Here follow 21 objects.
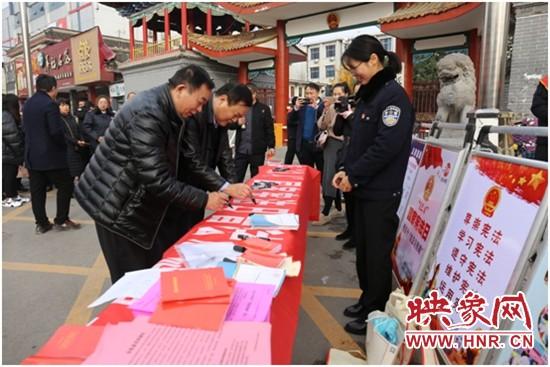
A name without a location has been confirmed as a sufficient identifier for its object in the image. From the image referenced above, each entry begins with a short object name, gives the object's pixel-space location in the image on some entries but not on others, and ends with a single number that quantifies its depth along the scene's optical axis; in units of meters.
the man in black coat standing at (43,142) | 3.70
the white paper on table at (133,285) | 1.06
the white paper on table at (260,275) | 1.16
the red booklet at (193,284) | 1.01
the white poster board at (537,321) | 1.12
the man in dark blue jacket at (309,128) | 4.80
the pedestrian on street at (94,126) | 5.34
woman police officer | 1.85
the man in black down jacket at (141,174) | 1.61
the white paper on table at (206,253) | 1.31
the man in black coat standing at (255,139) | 4.68
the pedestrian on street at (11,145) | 4.85
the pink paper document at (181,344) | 0.80
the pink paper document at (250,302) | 0.98
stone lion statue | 3.16
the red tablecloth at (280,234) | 0.99
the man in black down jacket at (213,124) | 2.12
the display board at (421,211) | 2.10
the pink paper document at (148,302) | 0.99
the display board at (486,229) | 1.33
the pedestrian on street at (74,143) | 5.20
